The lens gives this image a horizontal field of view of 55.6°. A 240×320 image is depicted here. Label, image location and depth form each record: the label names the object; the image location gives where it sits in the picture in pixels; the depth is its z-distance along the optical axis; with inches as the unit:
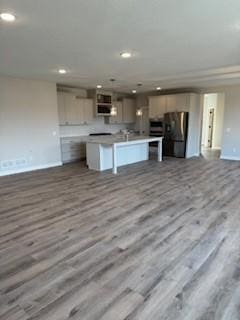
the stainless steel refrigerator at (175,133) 331.3
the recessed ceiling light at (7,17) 98.3
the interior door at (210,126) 428.9
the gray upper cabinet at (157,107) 354.0
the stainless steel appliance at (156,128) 366.0
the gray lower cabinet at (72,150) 305.7
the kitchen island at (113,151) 252.0
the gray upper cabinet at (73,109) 300.7
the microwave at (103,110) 343.8
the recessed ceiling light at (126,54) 157.1
